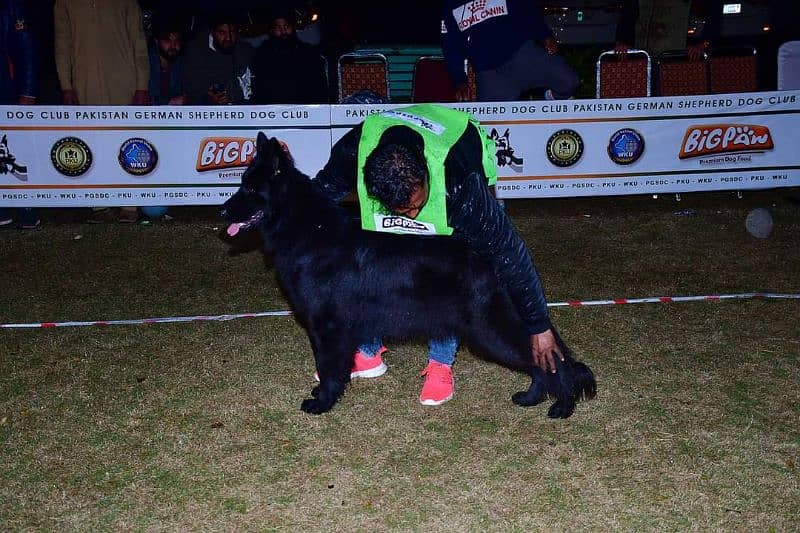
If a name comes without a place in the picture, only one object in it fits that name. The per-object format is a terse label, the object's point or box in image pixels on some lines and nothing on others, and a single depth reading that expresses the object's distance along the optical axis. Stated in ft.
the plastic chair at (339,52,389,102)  30.35
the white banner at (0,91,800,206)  24.85
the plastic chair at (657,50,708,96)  30.58
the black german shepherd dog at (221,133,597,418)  12.03
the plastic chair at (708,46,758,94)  30.76
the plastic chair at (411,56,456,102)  31.53
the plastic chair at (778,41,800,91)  28.37
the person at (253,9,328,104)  27.73
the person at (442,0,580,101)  25.44
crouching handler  10.29
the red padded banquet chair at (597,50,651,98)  30.07
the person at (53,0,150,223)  27.02
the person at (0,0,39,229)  26.53
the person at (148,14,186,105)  28.55
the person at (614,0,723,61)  31.53
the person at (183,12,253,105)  28.63
